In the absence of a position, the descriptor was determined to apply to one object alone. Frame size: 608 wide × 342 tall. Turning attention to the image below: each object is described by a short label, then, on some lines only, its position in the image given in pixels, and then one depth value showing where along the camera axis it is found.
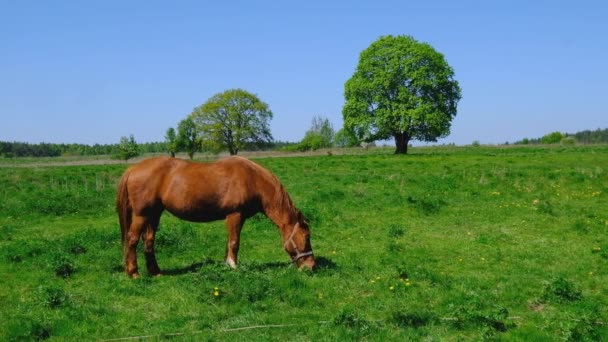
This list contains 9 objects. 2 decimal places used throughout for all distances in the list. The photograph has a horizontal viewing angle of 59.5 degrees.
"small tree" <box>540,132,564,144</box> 92.04
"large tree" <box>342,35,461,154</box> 55.16
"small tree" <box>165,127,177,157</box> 80.19
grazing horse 11.03
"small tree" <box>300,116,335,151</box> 96.94
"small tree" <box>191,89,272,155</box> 79.81
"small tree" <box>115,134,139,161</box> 81.06
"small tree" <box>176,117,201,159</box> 80.56
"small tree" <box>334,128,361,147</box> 60.87
